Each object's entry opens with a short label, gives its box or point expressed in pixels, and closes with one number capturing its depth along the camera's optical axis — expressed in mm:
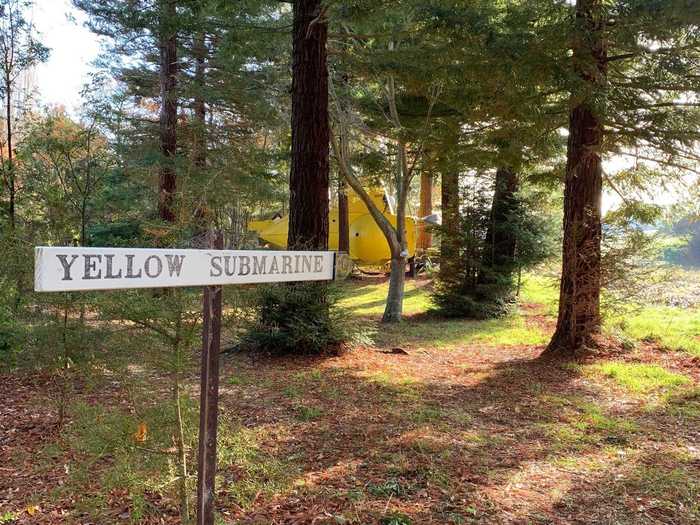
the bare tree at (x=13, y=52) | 8055
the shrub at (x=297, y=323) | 6727
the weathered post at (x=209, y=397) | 1975
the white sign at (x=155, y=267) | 1470
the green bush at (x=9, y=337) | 5097
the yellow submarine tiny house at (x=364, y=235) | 19969
